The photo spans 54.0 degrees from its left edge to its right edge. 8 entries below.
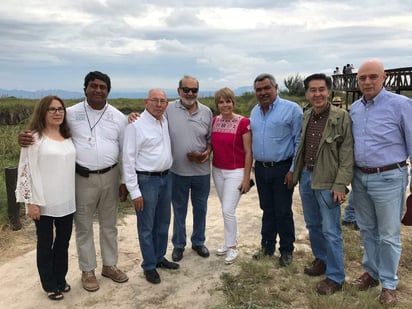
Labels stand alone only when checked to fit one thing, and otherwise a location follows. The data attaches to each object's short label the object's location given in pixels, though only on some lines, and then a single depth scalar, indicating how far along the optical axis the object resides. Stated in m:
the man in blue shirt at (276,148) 4.26
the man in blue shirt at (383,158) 3.44
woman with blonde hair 4.45
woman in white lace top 3.49
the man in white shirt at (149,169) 3.94
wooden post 5.73
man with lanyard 3.81
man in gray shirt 4.49
